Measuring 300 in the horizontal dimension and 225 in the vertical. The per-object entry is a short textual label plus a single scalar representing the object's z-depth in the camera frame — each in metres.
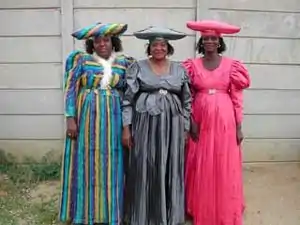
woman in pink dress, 4.28
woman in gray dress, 4.19
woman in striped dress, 4.27
